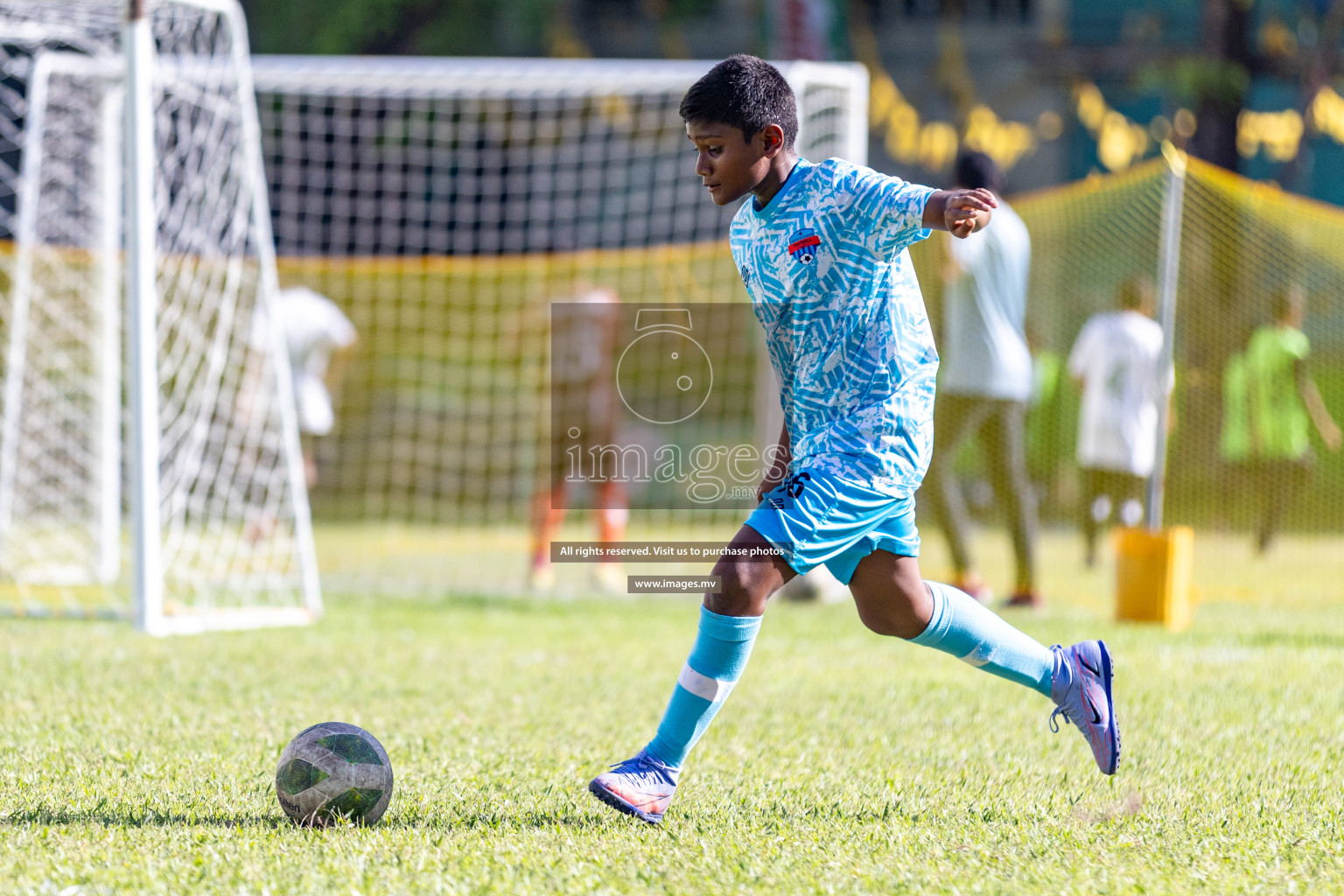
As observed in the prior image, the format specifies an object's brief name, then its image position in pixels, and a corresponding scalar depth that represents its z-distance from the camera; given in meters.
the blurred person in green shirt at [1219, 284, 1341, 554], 22.61
